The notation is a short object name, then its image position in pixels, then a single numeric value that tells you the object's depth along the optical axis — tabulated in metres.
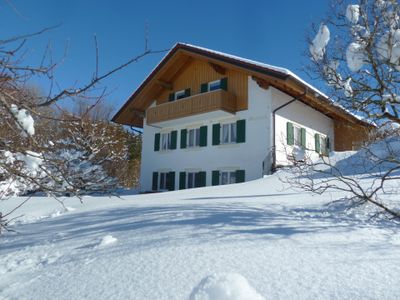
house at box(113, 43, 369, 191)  14.79
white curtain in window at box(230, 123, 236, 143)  16.02
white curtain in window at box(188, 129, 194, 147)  17.89
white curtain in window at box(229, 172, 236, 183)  15.51
